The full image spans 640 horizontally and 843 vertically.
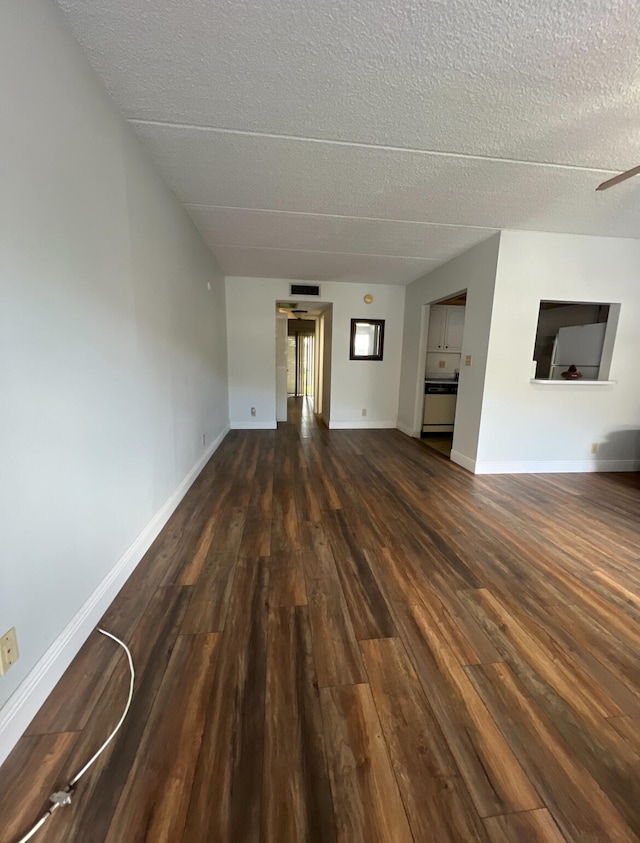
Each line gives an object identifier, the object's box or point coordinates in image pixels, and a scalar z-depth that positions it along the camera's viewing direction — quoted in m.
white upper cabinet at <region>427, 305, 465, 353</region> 5.21
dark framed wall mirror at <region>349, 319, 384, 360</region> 5.39
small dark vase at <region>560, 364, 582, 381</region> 3.55
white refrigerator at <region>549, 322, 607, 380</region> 3.62
